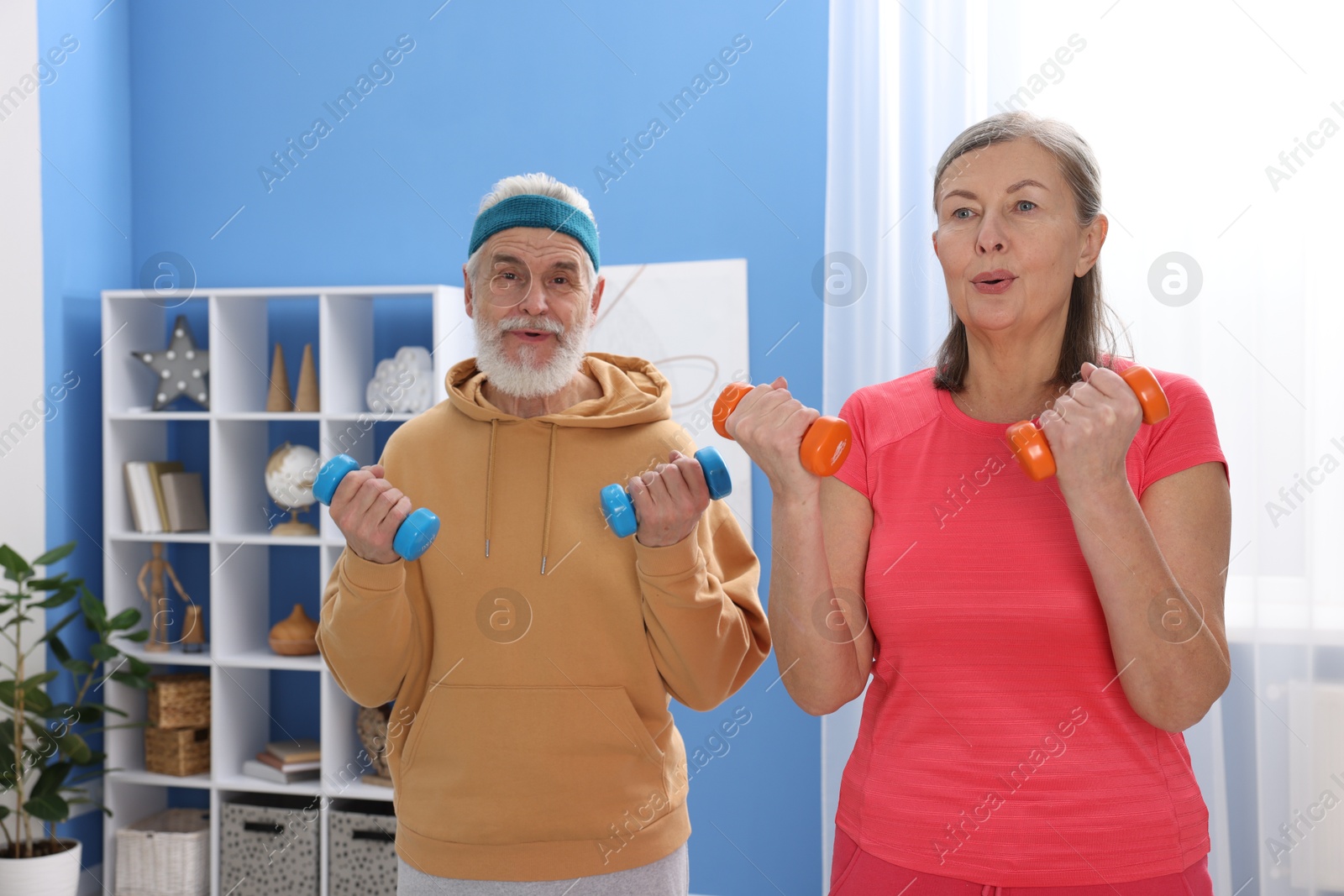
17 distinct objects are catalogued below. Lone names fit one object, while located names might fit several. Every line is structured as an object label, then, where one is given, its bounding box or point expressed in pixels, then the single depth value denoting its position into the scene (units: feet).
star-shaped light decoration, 10.59
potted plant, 9.20
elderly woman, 3.53
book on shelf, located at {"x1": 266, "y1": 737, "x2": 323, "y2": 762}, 10.28
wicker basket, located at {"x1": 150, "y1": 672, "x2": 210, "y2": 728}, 10.49
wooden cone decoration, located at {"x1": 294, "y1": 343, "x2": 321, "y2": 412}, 10.42
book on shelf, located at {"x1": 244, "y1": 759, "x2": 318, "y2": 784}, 10.23
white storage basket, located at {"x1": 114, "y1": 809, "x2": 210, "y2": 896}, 10.56
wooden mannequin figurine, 10.77
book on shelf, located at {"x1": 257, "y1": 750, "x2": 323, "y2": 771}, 10.22
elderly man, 4.46
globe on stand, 10.26
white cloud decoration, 10.00
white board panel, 9.96
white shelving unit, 10.11
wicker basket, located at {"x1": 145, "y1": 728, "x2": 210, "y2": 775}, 10.52
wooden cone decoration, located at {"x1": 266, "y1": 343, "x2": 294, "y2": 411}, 10.57
